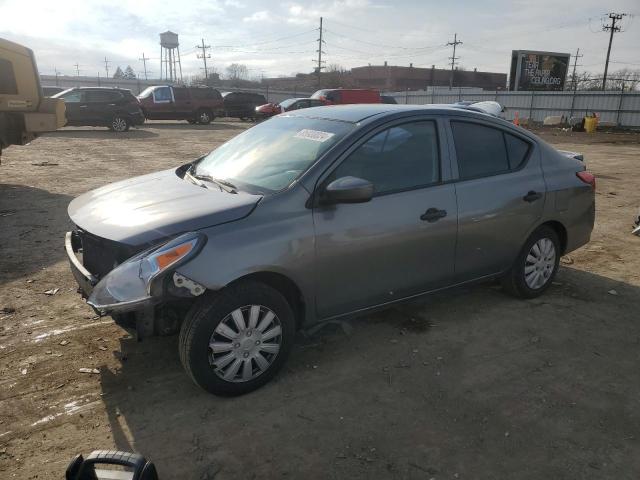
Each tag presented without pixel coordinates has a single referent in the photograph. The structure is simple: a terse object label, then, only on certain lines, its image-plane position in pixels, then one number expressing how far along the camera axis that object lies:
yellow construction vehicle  8.66
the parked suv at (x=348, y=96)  22.85
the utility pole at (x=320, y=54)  74.61
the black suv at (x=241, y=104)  30.39
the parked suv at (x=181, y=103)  25.48
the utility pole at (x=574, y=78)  53.99
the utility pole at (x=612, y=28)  51.91
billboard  37.75
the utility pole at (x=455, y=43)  78.25
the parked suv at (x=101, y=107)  20.20
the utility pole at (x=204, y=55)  96.53
